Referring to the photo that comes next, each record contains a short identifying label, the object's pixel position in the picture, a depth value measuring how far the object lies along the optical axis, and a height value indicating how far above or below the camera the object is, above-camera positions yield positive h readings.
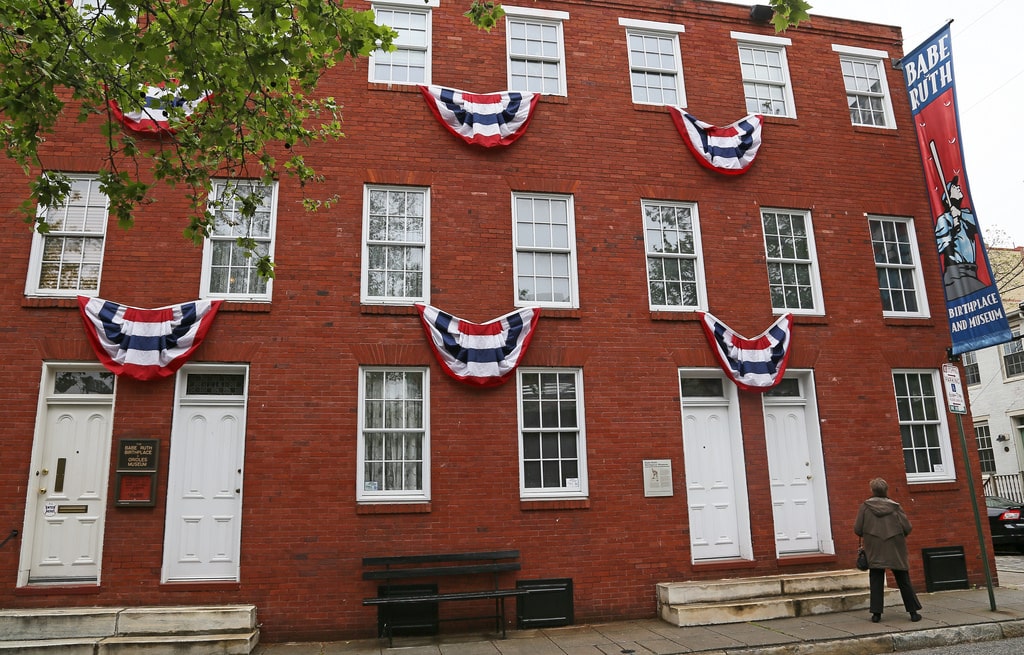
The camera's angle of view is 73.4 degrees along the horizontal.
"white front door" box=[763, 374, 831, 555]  10.77 +0.26
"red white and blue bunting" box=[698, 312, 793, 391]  10.66 +1.99
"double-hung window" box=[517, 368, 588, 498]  10.02 +0.83
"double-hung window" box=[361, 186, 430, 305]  10.23 +3.70
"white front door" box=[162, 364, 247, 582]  9.04 +0.33
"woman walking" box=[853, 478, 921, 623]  8.88 -0.76
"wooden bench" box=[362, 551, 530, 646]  8.71 -0.97
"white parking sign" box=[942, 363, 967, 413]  9.81 +1.21
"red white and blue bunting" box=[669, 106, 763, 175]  11.51 +5.64
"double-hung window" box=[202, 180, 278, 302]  9.86 +3.57
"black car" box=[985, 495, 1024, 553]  15.59 -1.04
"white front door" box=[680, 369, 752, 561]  10.41 +0.28
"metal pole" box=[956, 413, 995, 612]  9.22 -0.58
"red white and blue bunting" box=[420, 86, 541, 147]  10.69 +5.78
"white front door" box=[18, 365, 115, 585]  8.87 +0.35
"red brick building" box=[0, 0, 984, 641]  9.12 +2.06
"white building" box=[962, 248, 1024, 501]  23.08 +2.44
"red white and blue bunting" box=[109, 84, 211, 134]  9.77 +5.37
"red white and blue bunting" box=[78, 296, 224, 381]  9.11 +2.18
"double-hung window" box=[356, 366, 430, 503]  9.60 +0.84
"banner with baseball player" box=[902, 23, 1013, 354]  10.80 +4.41
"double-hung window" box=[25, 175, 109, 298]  9.53 +3.57
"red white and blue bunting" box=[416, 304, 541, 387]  9.84 +2.06
